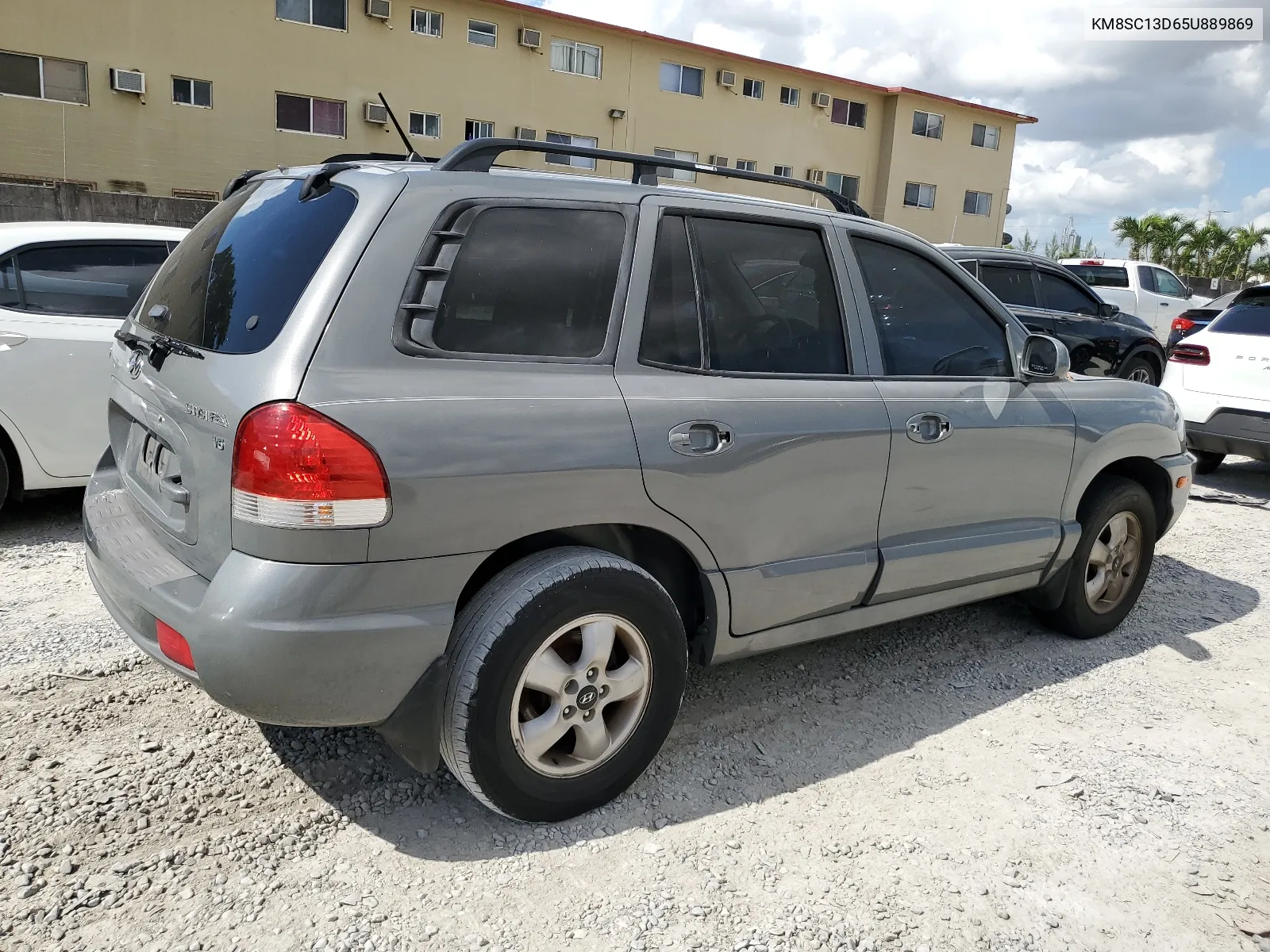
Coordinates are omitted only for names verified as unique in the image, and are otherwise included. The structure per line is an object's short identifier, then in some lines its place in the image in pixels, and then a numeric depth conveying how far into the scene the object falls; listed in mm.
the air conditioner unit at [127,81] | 20859
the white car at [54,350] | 4914
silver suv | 2355
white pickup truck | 15375
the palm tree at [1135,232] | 34406
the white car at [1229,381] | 7258
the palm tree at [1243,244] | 33969
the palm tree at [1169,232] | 34156
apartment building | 20719
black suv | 9586
